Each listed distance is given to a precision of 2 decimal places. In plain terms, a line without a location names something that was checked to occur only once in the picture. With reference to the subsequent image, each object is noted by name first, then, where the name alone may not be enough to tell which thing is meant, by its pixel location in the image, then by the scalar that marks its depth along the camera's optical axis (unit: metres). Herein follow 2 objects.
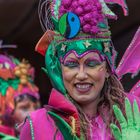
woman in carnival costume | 3.74
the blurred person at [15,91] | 6.57
